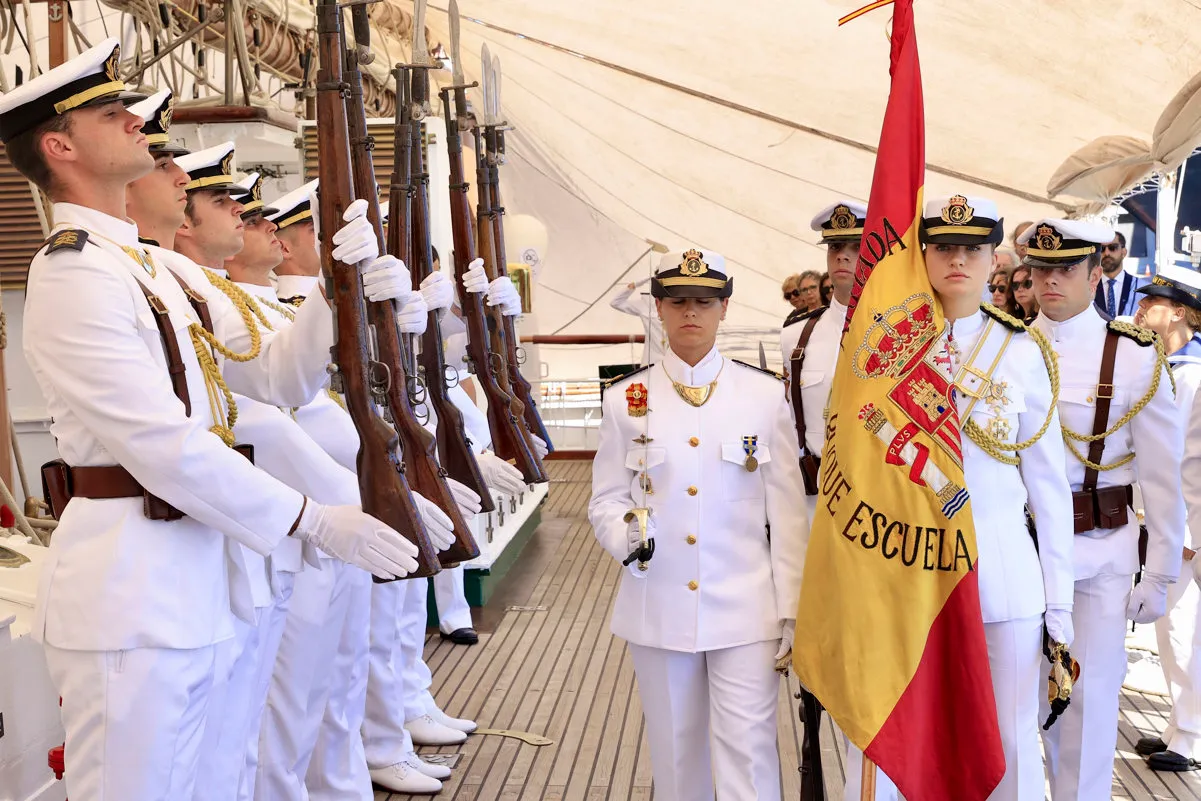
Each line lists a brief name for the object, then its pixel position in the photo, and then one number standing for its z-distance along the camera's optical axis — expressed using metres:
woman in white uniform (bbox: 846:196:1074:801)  2.40
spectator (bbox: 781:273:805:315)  6.13
